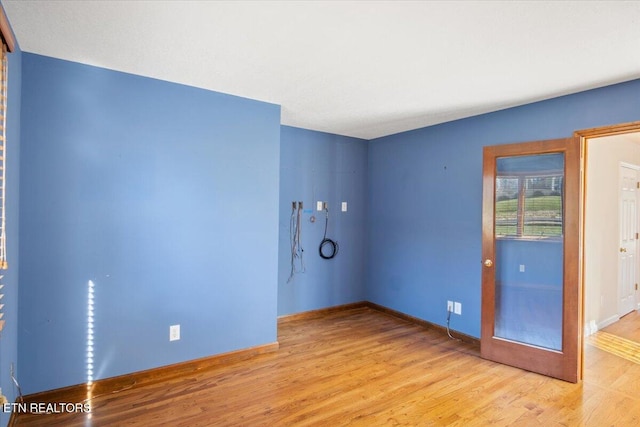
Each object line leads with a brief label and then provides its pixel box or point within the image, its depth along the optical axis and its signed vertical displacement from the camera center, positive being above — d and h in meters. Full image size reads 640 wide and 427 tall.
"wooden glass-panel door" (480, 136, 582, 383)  2.92 -0.69
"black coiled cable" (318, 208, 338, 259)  4.80 -0.47
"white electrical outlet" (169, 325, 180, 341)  2.98 -1.06
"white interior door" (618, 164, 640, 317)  4.75 -0.33
